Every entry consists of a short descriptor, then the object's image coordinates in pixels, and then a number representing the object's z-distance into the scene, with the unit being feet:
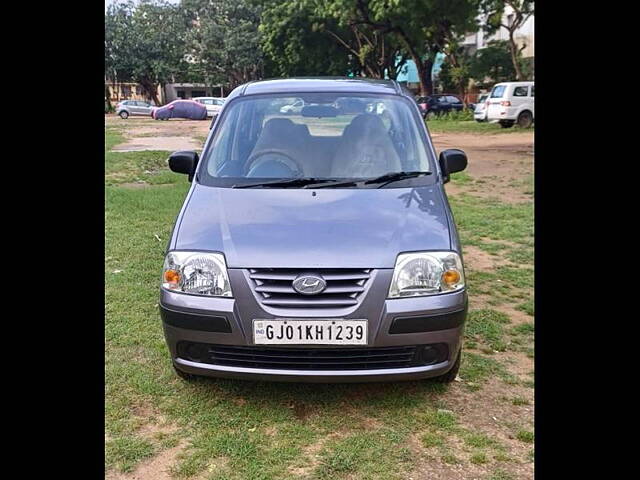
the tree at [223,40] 152.76
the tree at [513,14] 79.87
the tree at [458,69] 99.76
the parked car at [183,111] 117.29
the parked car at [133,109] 129.29
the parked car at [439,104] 99.91
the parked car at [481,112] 79.56
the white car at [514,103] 71.41
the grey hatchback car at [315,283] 9.10
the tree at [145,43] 154.61
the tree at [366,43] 98.90
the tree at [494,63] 110.73
